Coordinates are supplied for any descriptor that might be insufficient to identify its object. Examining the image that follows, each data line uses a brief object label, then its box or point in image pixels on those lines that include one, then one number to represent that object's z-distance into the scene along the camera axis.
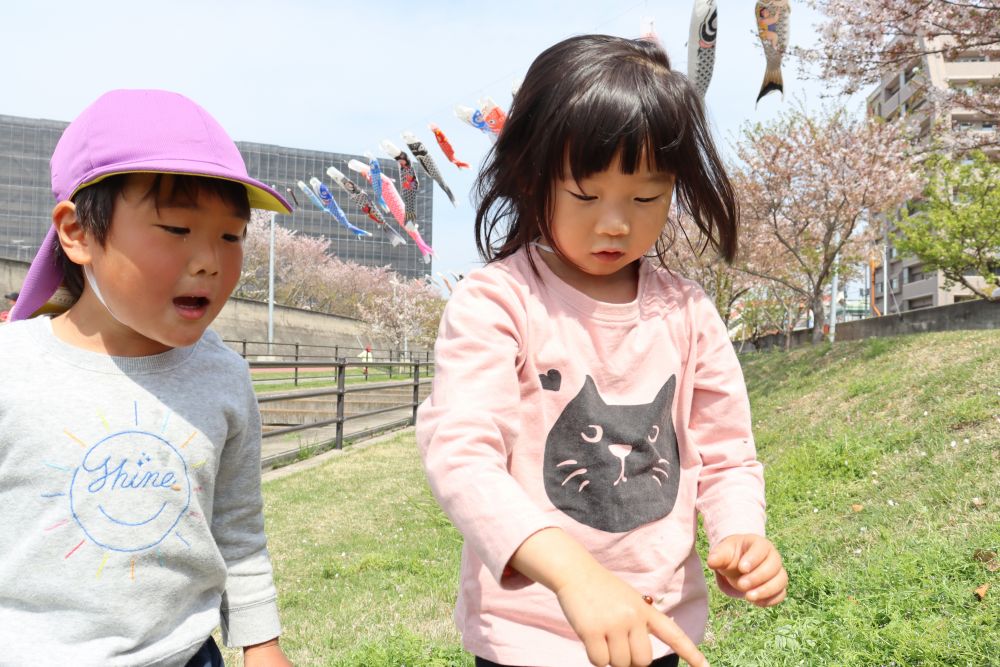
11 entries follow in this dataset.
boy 1.31
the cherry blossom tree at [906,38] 9.00
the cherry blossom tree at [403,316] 43.81
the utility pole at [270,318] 30.38
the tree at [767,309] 33.16
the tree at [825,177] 15.21
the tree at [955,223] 19.70
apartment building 45.72
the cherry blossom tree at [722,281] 22.12
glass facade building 65.50
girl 1.18
